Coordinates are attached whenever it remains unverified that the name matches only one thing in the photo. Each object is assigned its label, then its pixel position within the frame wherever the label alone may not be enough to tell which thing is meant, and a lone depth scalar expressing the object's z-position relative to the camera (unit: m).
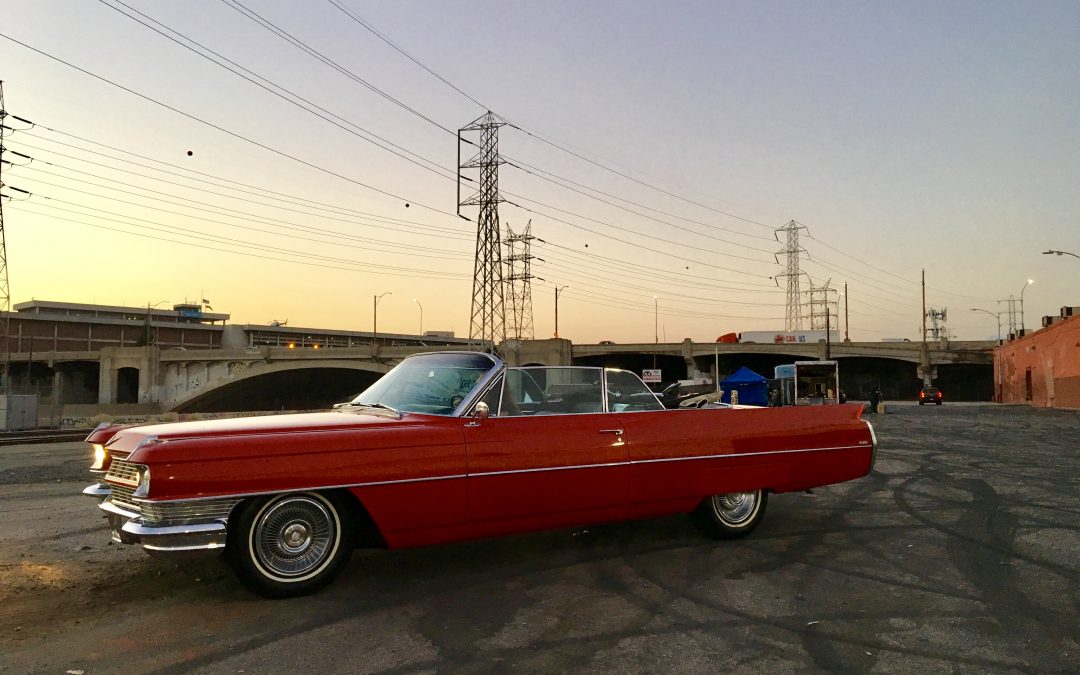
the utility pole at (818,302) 93.91
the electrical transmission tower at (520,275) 63.38
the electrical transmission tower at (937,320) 104.81
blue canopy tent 34.06
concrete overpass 54.25
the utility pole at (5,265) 39.81
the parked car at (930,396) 48.81
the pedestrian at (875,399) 36.50
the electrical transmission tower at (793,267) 90.50
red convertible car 3.91
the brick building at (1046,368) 35.78
